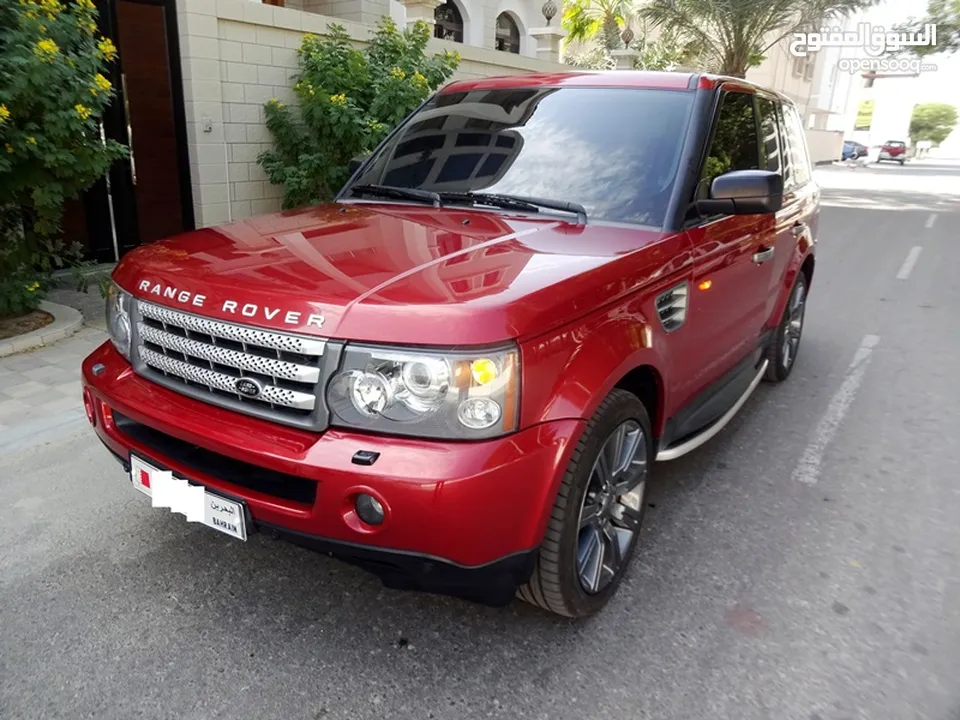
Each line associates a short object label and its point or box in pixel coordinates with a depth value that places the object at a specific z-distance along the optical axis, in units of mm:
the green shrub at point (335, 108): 8344
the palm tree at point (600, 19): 22234
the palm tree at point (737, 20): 18203
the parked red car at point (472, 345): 2203
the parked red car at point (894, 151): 54781
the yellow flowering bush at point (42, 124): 5230
